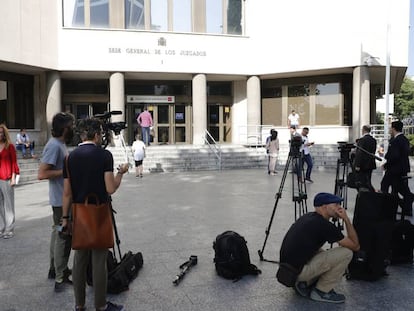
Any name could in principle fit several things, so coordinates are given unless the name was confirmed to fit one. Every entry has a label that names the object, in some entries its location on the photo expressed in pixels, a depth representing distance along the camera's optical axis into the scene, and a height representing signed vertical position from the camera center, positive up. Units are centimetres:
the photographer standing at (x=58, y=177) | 438 -45
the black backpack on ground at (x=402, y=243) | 500 -134
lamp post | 1709 +128
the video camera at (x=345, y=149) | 535 -20
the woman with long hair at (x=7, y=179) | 623 -67
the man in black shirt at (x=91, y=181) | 339 -38
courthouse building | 1995 +368
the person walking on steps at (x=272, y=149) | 1500 -54
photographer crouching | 396 -114
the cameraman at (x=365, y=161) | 808 -54
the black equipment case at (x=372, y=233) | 447 -108
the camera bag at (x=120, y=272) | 426 -149
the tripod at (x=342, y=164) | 543 -42
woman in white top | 1458 -68
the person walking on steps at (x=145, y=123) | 1969 +57
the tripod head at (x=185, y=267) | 460 -160
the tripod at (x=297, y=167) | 513 -44
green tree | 6181 +525
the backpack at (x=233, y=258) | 464 -141
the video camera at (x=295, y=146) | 518 -15
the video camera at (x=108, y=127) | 431 +9
